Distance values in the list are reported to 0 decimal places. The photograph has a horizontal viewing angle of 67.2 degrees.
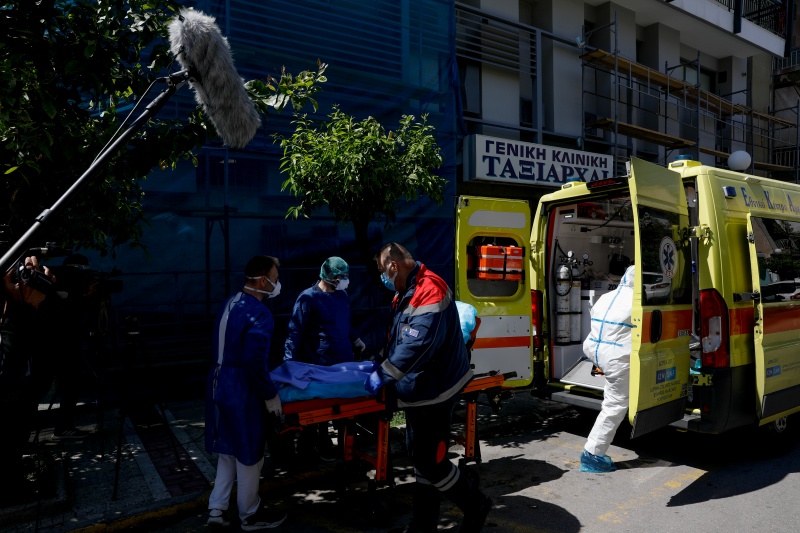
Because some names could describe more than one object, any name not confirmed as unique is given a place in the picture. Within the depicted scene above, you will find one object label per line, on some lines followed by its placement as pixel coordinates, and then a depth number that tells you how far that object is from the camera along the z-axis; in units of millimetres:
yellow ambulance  4633
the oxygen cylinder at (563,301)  6645
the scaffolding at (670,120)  12977
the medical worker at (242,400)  3916
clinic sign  10164
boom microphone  2982
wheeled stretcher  4074
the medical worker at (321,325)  5312
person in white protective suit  4875
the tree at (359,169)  5957
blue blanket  4168
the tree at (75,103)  3878
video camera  3945
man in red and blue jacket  3555
